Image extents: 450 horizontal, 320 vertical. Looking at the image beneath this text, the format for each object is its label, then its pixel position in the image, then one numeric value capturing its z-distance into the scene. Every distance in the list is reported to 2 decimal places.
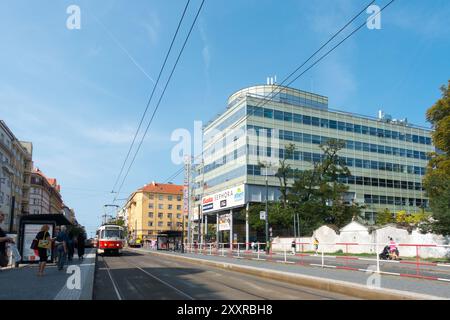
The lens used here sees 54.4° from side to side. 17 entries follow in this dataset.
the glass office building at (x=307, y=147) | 59.31
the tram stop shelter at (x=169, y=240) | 51.69
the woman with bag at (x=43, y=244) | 14.25
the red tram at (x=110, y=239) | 40.69
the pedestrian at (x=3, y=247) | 9.81
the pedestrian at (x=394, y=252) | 25.06
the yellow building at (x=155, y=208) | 126.62
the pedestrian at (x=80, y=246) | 26.56
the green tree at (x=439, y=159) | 28.31
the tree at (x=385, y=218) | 58.17
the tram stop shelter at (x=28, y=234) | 20.20
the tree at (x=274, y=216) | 52.03
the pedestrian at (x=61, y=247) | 16.88
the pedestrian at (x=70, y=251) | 23.81
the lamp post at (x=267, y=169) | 38.97
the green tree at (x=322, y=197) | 50.25
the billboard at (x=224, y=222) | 64.75
